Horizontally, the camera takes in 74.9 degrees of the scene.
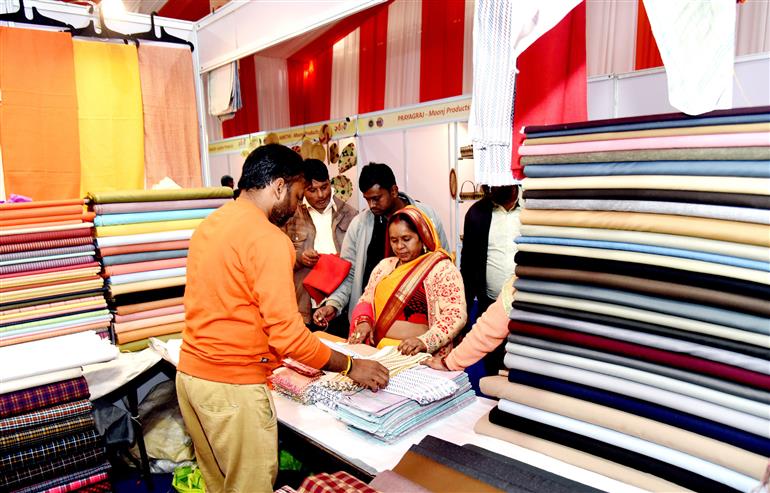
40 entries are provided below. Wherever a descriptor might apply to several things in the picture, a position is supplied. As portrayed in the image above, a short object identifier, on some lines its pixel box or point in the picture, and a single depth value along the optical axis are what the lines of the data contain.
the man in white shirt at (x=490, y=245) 3.22
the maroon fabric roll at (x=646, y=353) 1.01
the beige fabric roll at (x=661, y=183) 0.98
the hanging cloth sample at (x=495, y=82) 1.36
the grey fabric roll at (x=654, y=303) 1.00
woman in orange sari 2.52
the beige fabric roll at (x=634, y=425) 1.03
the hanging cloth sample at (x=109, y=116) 3.00
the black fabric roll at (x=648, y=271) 0.99
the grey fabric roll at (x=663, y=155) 0.99
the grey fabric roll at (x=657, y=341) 1.00
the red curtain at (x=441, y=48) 7.13
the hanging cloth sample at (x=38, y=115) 2.77
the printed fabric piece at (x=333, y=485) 1.03
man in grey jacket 3.24
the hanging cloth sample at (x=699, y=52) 1.04
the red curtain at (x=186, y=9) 10.09
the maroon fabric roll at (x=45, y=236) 2.31
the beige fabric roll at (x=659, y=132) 0.99
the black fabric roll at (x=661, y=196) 0.98
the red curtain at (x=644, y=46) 4.96
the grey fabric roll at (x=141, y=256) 2.54
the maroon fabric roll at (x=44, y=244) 2.32
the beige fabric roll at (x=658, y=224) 0.98
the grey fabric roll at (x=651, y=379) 1.01
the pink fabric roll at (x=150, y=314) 2.64
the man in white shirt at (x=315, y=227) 3.57
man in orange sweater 1.74
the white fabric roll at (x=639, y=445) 1.06
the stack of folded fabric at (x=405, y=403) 1.63
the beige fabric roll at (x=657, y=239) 0.98
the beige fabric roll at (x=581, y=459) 1.19
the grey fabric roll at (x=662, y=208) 0.98
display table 1.33
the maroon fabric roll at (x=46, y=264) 2.34
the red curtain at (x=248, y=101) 10.52
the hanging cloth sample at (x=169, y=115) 3.22
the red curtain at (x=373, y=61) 8.44
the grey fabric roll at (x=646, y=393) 1.02
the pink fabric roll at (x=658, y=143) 0.98
